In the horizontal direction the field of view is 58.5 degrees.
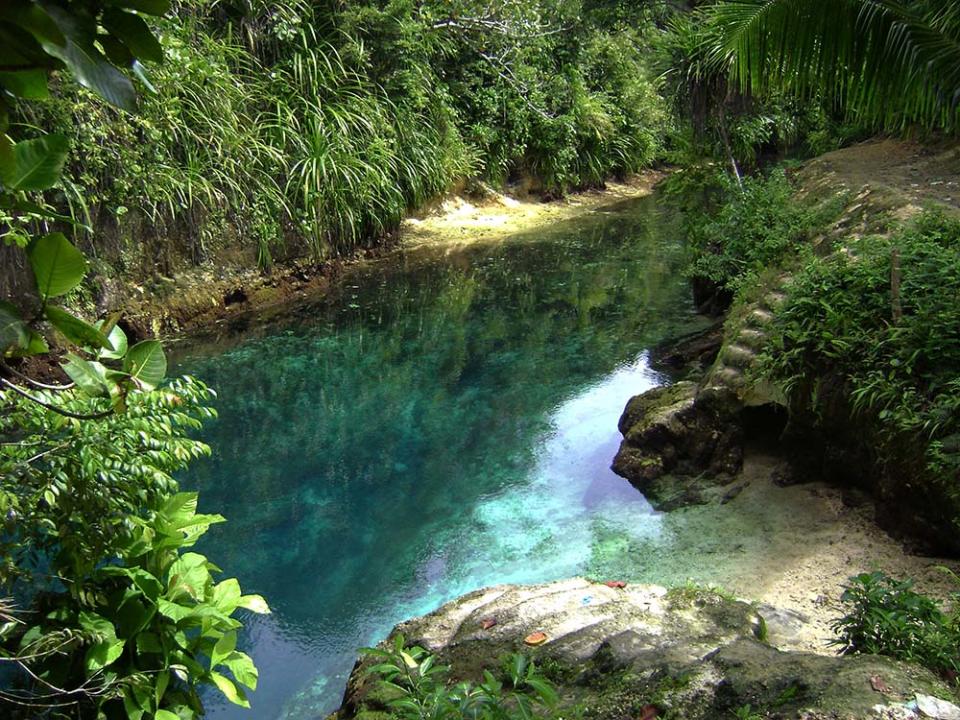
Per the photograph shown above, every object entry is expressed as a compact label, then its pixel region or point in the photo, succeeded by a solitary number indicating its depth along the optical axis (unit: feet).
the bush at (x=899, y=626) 9.36
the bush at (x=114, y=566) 10.55
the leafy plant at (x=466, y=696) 8.45
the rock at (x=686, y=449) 18.49
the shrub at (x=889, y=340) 13.89
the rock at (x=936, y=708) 7.44
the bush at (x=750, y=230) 23.47
